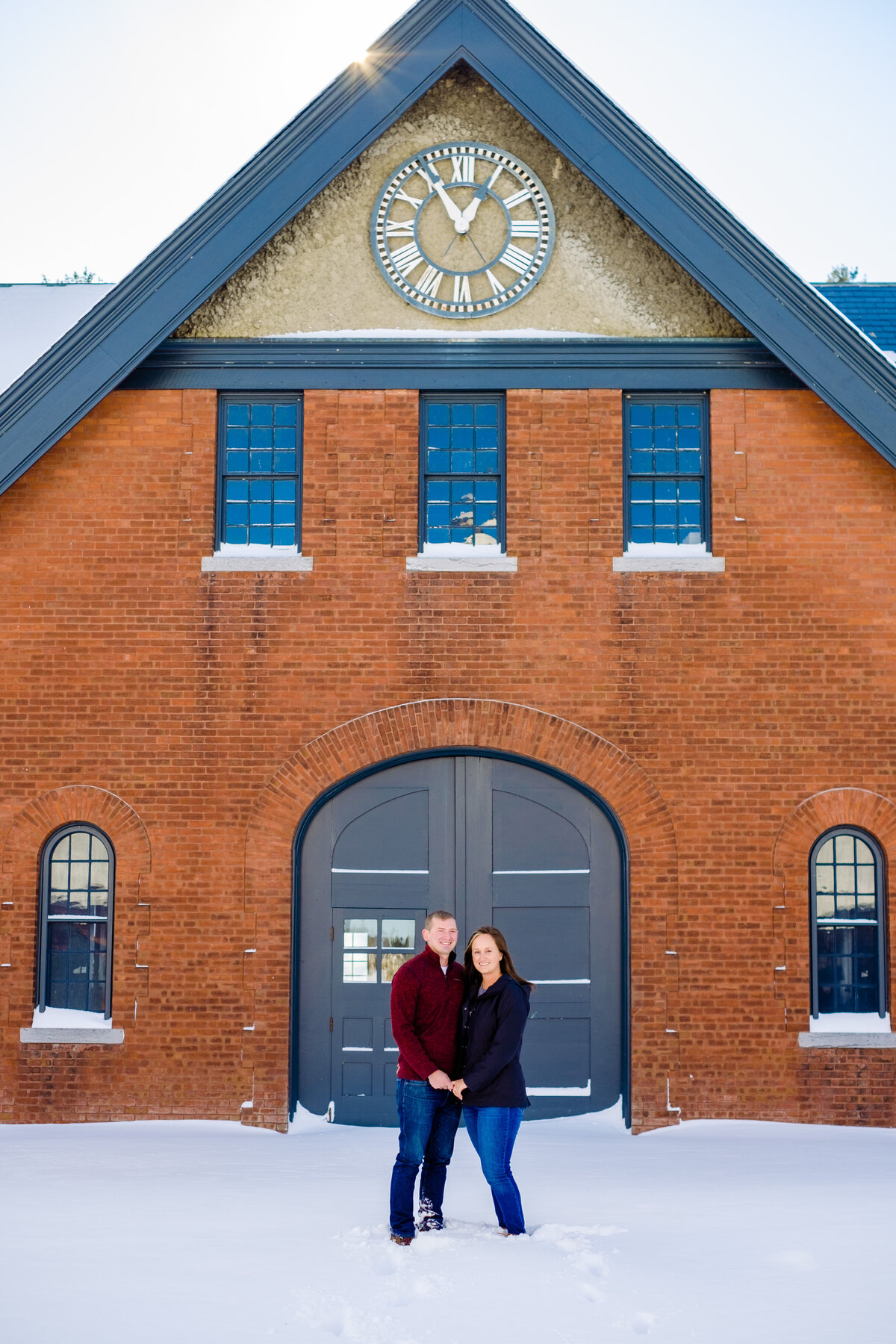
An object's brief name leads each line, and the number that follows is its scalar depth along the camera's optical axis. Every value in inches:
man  271.3
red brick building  427.5
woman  269.6
